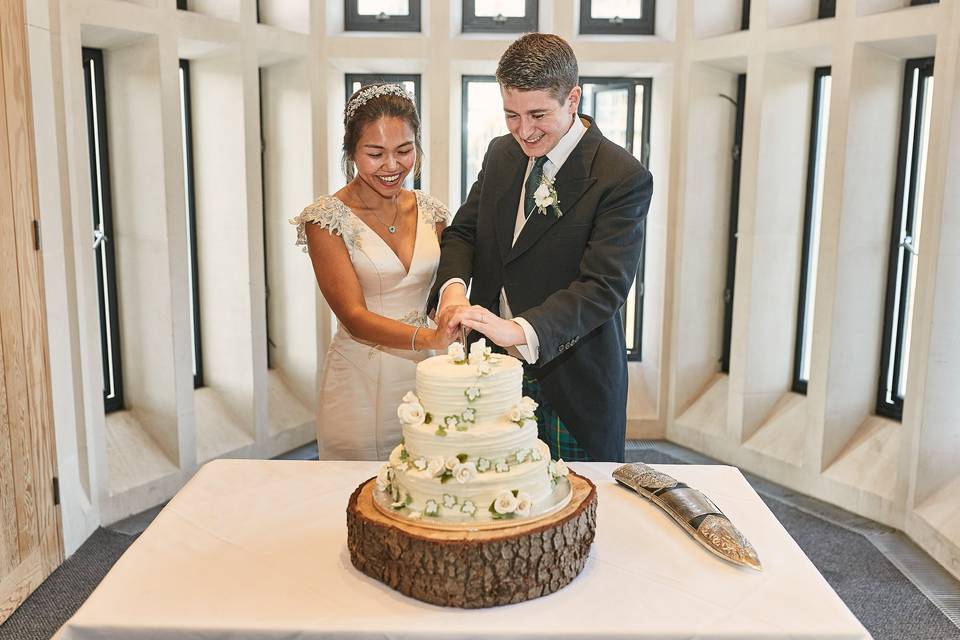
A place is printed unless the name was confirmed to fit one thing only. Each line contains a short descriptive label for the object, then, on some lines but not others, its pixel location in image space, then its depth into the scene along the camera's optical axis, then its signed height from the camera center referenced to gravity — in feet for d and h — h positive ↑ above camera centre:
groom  7.07 -0.60
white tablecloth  5.01 -2.43
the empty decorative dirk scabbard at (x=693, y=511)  5.76 -2.27
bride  8.71 -0.86
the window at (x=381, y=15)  16.60 +3.03
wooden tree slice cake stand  5.16 -2.19
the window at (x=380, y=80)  16.93 +1.89
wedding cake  5.39 -1.64
